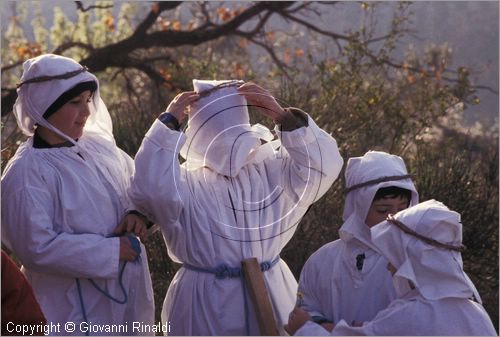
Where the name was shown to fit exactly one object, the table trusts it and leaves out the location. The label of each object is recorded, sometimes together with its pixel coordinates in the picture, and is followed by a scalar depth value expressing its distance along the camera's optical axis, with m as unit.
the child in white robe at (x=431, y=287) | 6.58
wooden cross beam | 7.22
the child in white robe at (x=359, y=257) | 7.43
